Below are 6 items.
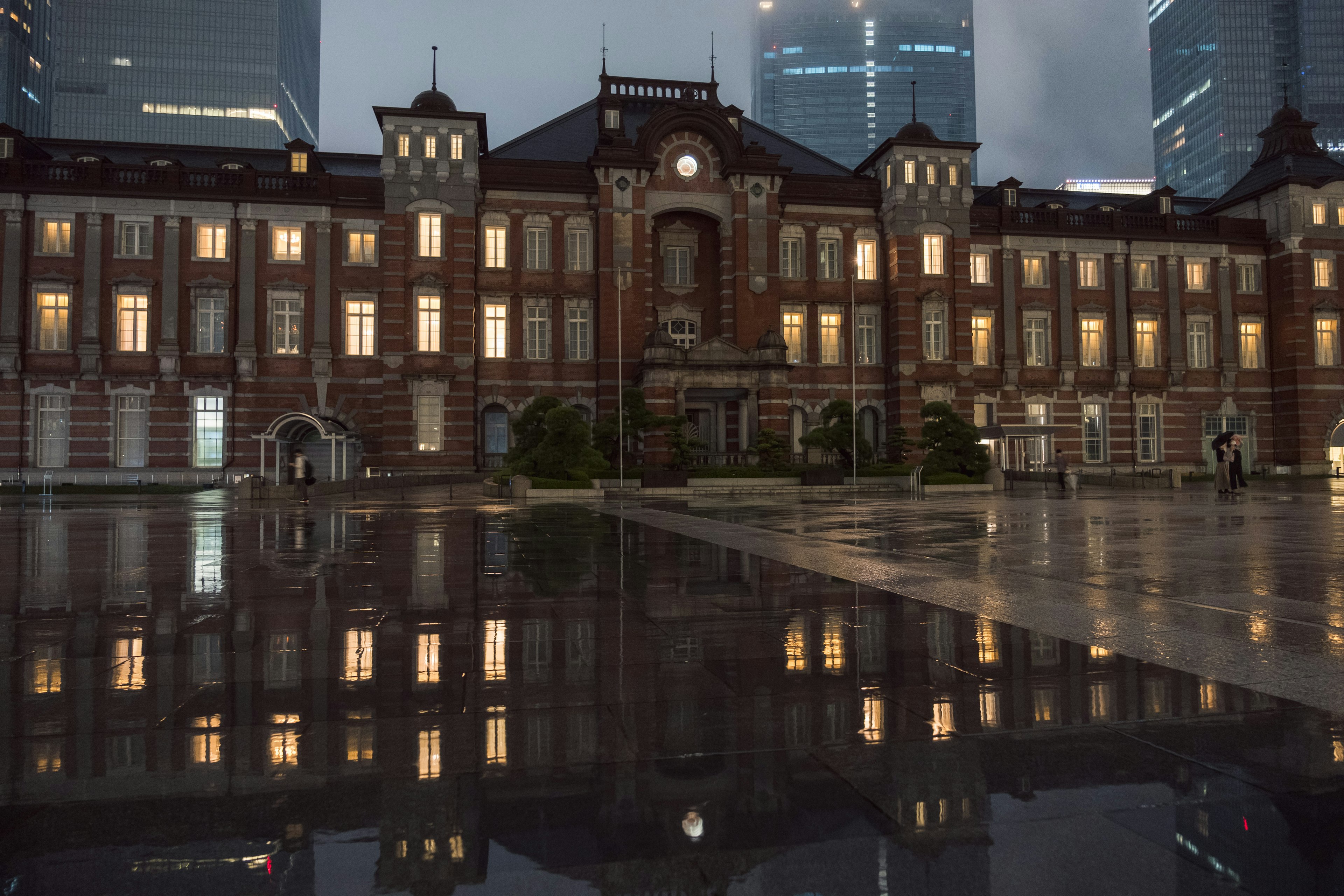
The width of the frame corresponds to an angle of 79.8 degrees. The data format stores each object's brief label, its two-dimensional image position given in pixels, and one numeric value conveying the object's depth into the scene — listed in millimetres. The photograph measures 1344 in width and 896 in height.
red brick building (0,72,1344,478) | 38750
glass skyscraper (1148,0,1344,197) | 124938
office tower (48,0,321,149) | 114000
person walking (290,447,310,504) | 24391
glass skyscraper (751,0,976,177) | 194750
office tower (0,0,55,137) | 97375
